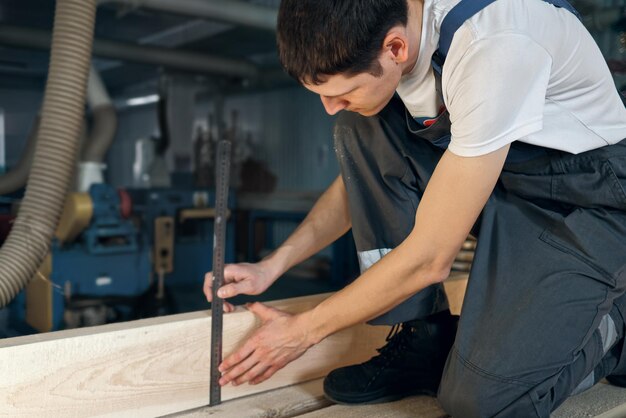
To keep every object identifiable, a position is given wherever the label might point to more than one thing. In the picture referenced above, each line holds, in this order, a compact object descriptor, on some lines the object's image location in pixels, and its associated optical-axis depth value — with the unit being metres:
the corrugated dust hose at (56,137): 1.60
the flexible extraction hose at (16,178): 3.27
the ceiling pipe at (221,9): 3.37
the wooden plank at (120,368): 0.88
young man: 0.82
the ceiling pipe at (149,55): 4.05
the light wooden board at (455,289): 1.44
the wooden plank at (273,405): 1.04
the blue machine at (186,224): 3.74
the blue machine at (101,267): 2.81
